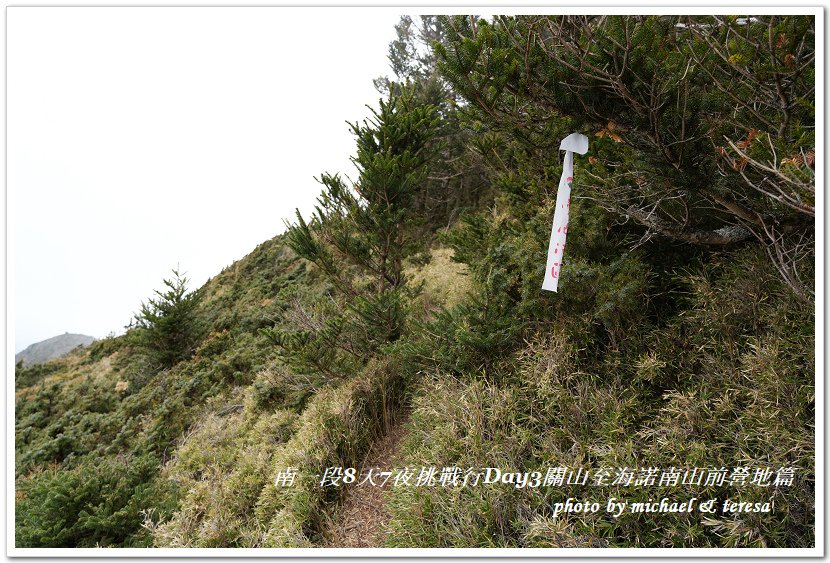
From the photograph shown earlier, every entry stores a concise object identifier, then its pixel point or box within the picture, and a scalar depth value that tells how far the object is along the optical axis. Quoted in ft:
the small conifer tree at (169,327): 33.63
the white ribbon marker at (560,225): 7.91
